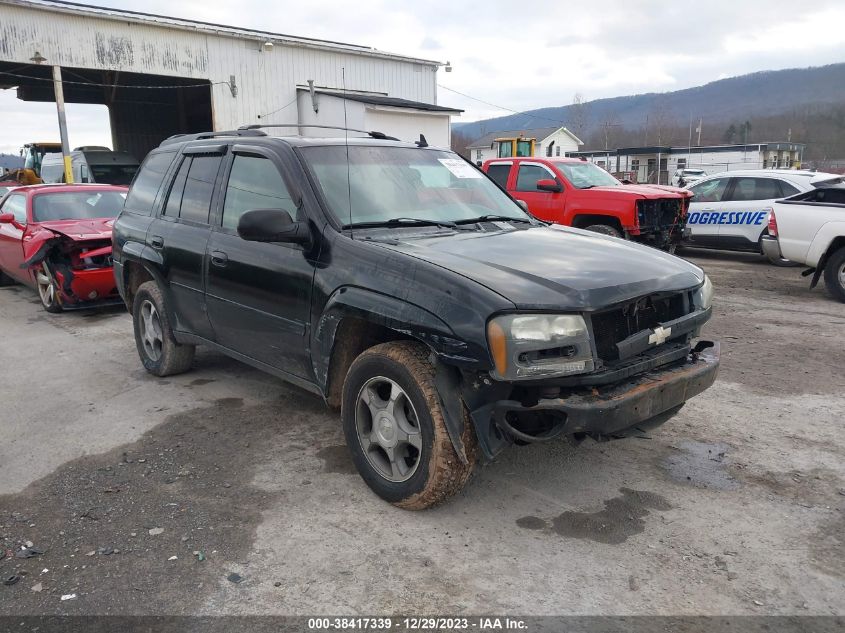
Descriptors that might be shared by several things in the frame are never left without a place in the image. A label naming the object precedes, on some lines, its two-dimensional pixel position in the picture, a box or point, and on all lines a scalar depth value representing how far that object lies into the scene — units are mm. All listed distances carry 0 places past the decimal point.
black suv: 3016
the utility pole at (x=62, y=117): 19625
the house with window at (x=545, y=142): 71688
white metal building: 19562
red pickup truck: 10328
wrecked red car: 8078
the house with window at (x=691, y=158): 56500
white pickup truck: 8492
